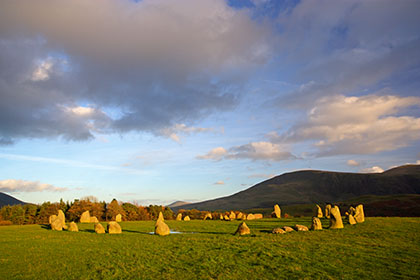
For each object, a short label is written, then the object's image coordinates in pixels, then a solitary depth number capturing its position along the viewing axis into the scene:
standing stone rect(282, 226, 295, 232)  24.48
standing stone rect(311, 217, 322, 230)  24.98
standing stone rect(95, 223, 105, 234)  27.89
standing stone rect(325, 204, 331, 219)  39.72
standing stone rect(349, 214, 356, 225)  28.30
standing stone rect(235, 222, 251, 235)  23.46
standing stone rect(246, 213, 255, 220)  45.91
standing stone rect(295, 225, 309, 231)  24.59
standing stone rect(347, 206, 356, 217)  32.37
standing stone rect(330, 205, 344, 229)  25.67
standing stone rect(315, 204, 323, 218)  40.73
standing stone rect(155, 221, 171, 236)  25.52
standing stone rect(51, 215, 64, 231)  31.14
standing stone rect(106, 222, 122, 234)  27.42
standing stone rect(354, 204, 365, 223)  29.96
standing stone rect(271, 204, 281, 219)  46.56
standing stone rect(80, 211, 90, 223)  44.14
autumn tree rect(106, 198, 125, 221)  59.59
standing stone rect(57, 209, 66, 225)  32.67
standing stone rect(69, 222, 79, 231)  29.97
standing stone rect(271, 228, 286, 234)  23.70
